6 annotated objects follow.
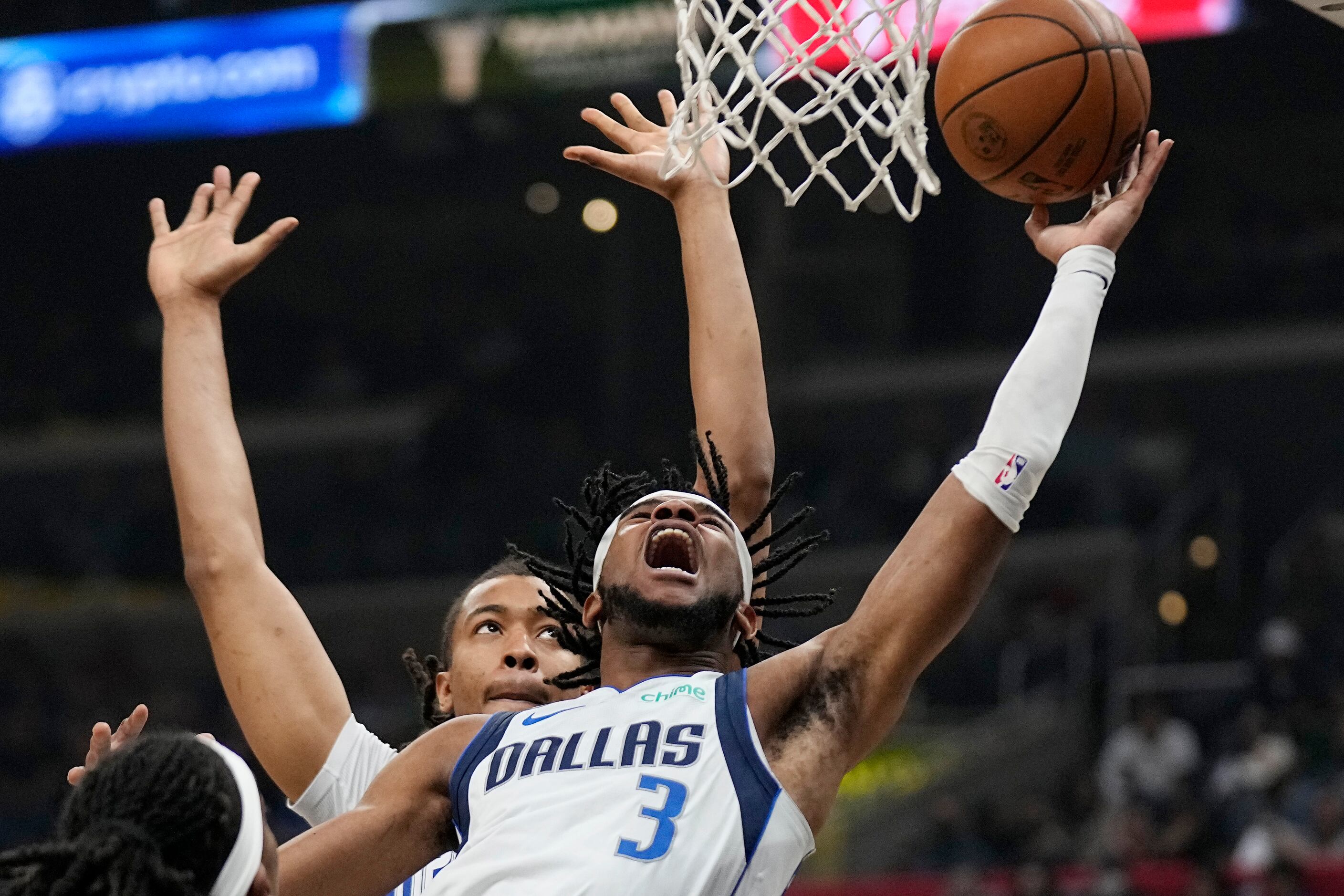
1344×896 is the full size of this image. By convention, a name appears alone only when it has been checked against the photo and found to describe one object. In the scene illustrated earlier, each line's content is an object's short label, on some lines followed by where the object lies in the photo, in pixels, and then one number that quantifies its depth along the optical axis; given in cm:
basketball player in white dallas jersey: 518
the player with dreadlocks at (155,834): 382
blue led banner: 1957
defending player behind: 681
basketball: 595
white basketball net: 633
